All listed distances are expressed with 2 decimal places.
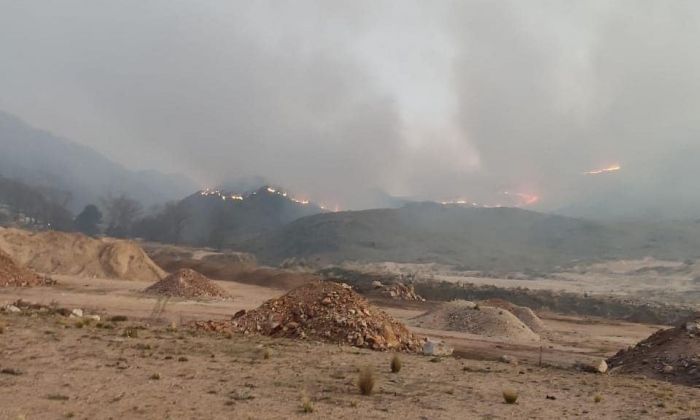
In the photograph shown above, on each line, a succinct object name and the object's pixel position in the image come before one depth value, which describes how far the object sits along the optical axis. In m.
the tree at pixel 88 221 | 164.25
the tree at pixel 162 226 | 166.88
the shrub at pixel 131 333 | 21.62
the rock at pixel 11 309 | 26.96
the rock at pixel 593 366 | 22.59
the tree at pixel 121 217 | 166.04
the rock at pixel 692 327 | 22.92
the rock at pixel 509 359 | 23.53
